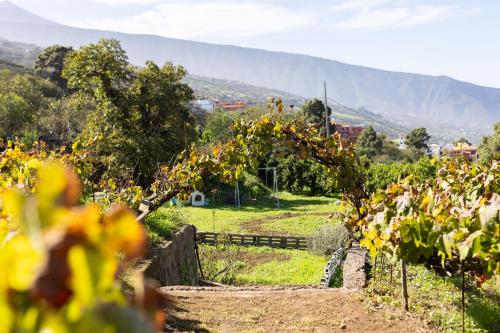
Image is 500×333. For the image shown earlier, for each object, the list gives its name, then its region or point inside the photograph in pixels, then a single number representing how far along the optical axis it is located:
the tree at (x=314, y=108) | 52.69
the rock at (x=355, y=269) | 7.10
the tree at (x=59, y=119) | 31.08
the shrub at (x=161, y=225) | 9.01
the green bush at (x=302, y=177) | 31.47
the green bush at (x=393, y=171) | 26.77
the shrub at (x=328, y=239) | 15.37
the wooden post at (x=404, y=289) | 5.33
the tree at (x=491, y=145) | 36.37
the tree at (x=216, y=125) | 41.81
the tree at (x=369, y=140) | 55.91
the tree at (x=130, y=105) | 22.12
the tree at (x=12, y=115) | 30.84
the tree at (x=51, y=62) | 51.61
